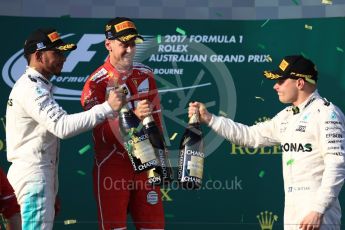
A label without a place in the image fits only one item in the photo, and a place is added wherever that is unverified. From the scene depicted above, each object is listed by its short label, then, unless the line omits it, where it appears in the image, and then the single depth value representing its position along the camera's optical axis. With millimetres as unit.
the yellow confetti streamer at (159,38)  12430
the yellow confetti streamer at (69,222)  12284
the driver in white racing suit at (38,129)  8969
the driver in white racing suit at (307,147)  8648
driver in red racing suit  9922
